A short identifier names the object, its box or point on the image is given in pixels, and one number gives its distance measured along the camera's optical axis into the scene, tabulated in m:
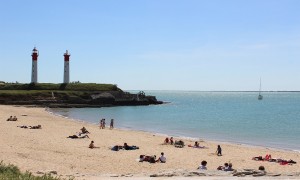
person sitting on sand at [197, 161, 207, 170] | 18.87
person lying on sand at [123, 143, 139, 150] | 25.34
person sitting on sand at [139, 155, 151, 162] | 20.99
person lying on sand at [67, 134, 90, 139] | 30.61
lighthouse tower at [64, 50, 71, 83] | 96.12
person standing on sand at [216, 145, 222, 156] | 24.83
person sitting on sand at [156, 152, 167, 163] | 21.09
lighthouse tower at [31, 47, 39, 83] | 94.18
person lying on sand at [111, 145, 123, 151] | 24.81
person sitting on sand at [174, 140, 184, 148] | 27.87
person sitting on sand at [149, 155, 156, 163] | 20.73
